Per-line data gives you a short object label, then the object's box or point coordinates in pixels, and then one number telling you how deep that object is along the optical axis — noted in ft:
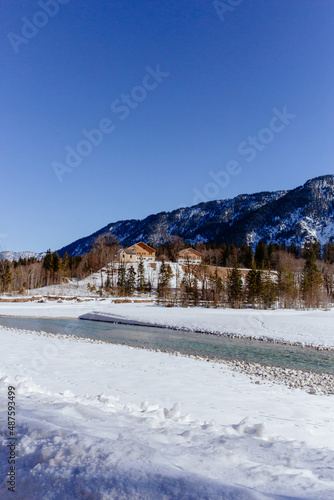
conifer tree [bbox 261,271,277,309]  160.86
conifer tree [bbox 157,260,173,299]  192.90
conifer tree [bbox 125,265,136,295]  213.25
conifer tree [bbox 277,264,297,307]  157.58
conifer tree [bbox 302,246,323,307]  154.35
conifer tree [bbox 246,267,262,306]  167.43
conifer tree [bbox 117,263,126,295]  208.44
